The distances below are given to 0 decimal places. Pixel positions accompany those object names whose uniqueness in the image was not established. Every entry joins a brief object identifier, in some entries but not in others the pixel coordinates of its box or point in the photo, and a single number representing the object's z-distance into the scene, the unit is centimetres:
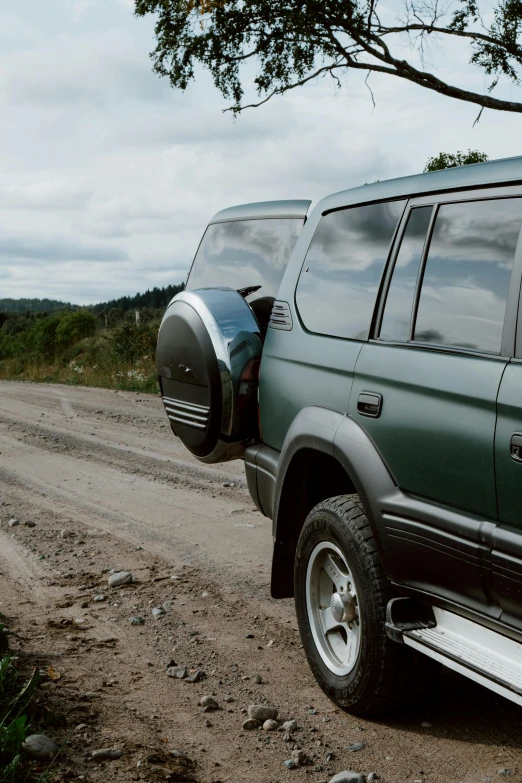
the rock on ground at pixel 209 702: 381
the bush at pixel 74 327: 3134
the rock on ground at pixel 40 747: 328
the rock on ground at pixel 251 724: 362
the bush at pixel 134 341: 1946
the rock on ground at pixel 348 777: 313
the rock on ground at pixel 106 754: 332
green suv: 295
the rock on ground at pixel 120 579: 550
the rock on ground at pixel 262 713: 369
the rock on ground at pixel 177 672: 415
